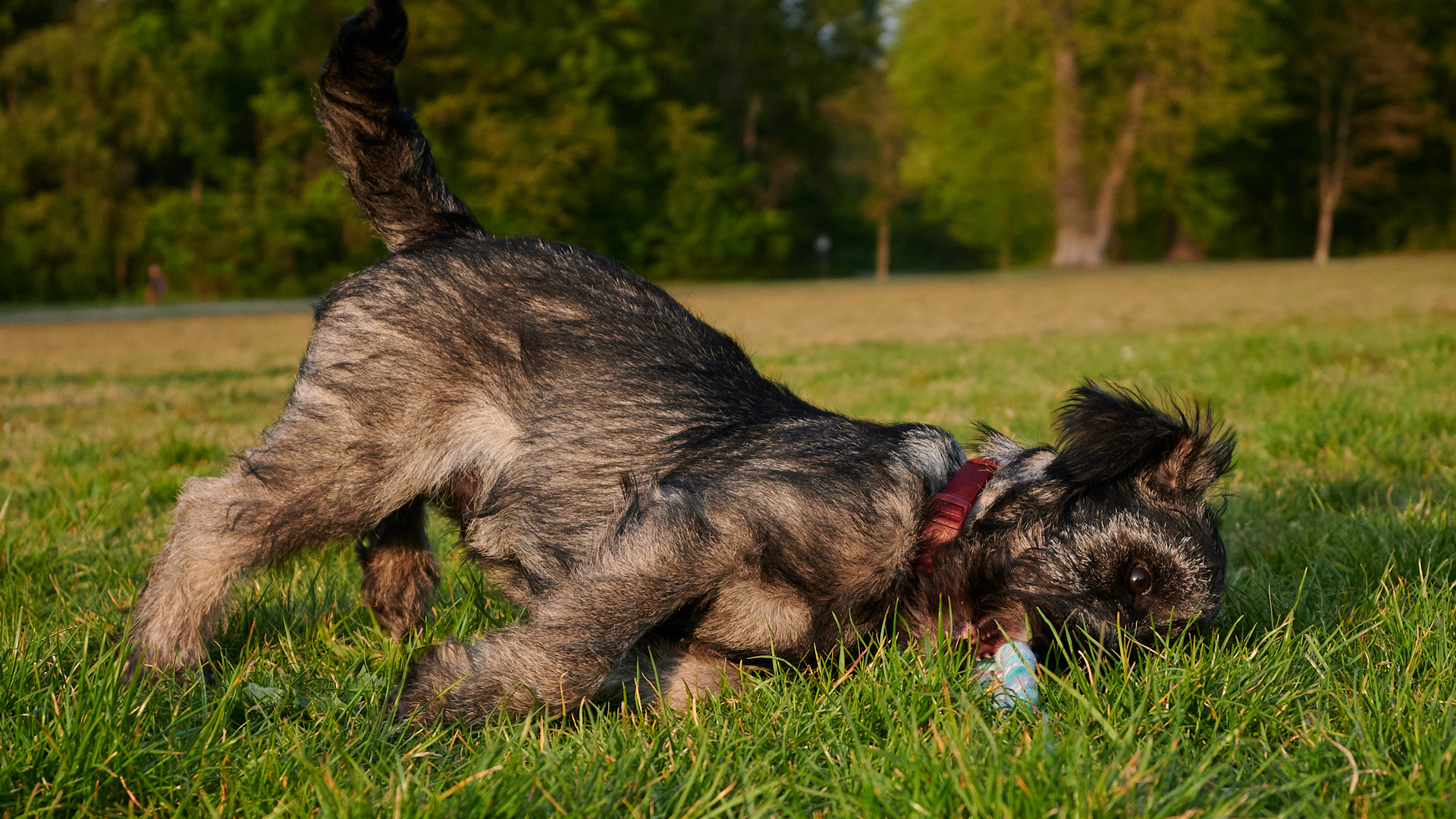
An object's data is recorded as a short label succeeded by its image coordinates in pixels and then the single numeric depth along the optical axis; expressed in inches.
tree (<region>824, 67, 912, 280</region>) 2411.4
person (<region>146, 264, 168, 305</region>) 1405.0
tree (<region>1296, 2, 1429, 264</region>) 2070.6
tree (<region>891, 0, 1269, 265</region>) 1849.2
